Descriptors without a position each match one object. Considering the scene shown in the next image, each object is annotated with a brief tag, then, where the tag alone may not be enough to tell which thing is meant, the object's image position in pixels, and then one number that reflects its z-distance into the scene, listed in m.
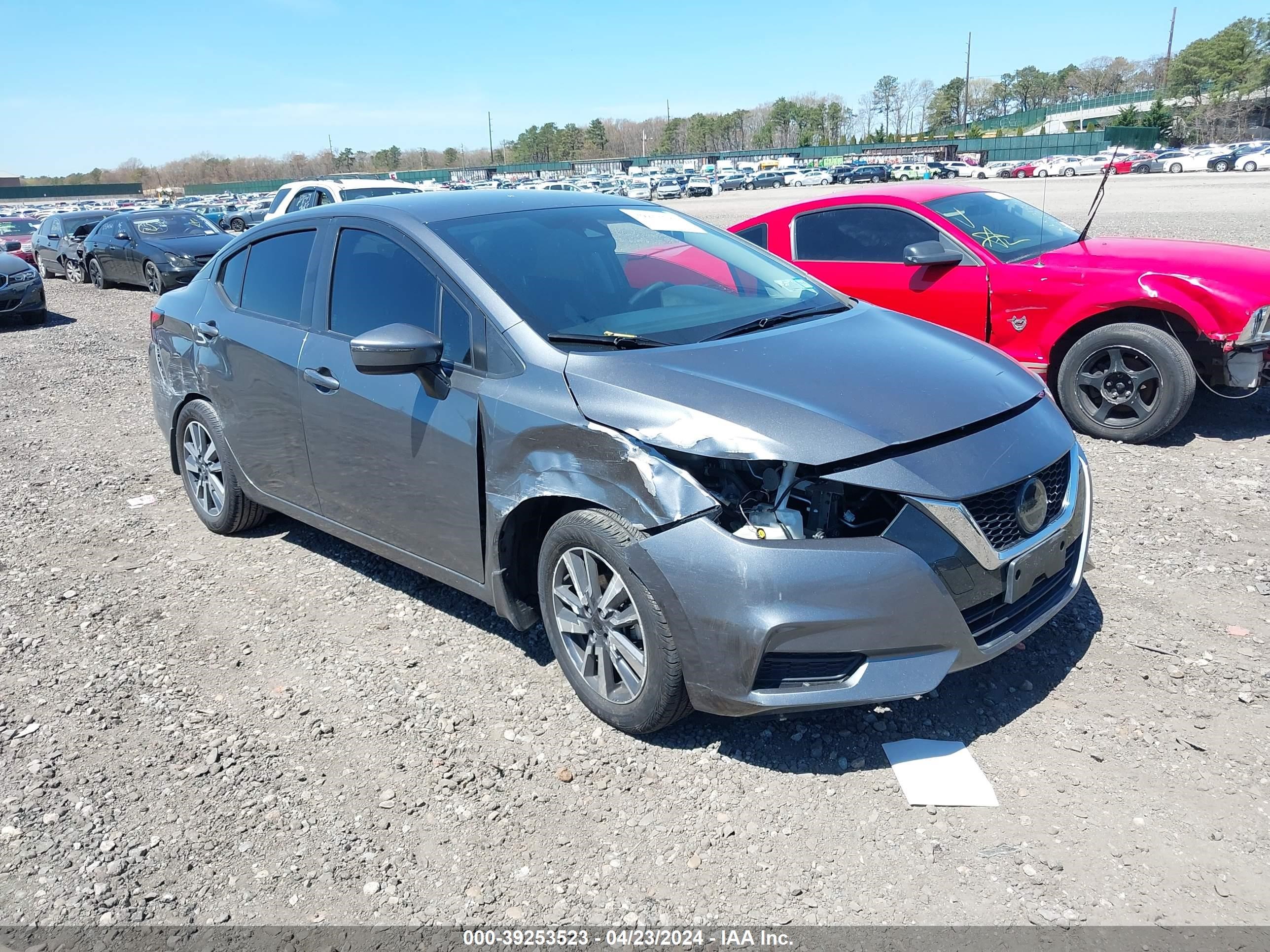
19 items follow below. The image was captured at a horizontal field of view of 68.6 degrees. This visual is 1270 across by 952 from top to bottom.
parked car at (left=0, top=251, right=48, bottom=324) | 14.28
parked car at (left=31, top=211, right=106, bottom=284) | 21.19
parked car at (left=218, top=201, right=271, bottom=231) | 23.02
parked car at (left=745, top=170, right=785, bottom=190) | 71.44
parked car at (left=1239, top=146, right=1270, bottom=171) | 50.56
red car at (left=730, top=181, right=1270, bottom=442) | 5.70
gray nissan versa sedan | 2.75
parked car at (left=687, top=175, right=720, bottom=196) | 63.28
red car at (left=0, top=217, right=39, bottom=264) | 24.61
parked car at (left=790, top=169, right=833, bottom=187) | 69.00
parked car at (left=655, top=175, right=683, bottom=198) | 61.28
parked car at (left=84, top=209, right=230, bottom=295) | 17.14
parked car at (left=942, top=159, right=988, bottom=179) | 60.59
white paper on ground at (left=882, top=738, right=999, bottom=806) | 2.86
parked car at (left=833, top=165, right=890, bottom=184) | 62.72
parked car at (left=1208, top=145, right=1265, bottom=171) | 52.00
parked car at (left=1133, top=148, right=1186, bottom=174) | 55.59
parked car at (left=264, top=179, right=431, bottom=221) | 14.19
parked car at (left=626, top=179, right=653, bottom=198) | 59.53
